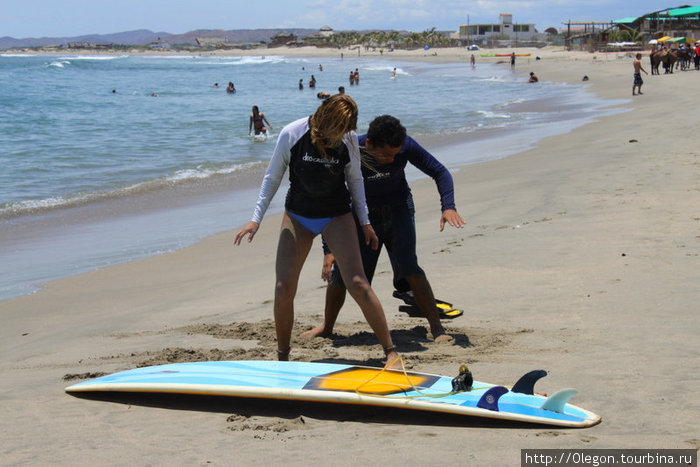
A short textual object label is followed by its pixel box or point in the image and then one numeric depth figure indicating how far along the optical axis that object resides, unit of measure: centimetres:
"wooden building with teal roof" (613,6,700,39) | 7125
